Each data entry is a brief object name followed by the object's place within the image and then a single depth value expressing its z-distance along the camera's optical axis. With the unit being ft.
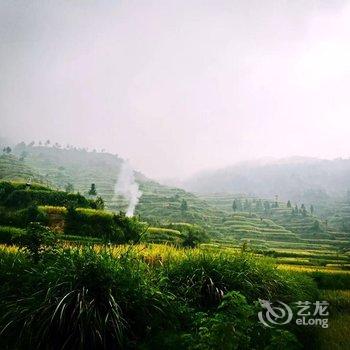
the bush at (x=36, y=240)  32.06
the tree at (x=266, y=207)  594.82
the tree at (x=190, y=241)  156.82
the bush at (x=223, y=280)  32.48
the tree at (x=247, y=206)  648.79
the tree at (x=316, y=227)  430.20
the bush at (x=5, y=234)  127.30
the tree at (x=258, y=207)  638.37
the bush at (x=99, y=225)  163.84
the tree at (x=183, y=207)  467.52
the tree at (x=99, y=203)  214.55
